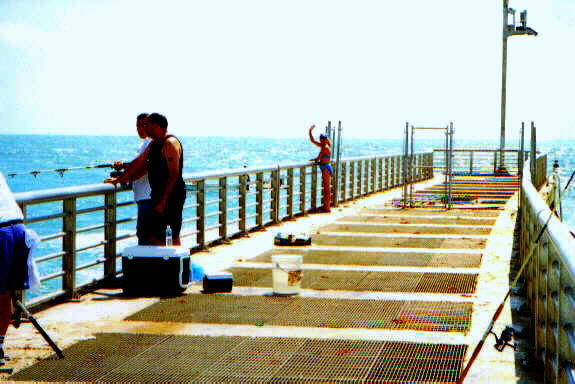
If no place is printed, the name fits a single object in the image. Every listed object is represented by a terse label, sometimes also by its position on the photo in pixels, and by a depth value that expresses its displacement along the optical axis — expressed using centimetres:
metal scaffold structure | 2097
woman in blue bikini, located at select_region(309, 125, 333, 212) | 1952
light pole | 3631
